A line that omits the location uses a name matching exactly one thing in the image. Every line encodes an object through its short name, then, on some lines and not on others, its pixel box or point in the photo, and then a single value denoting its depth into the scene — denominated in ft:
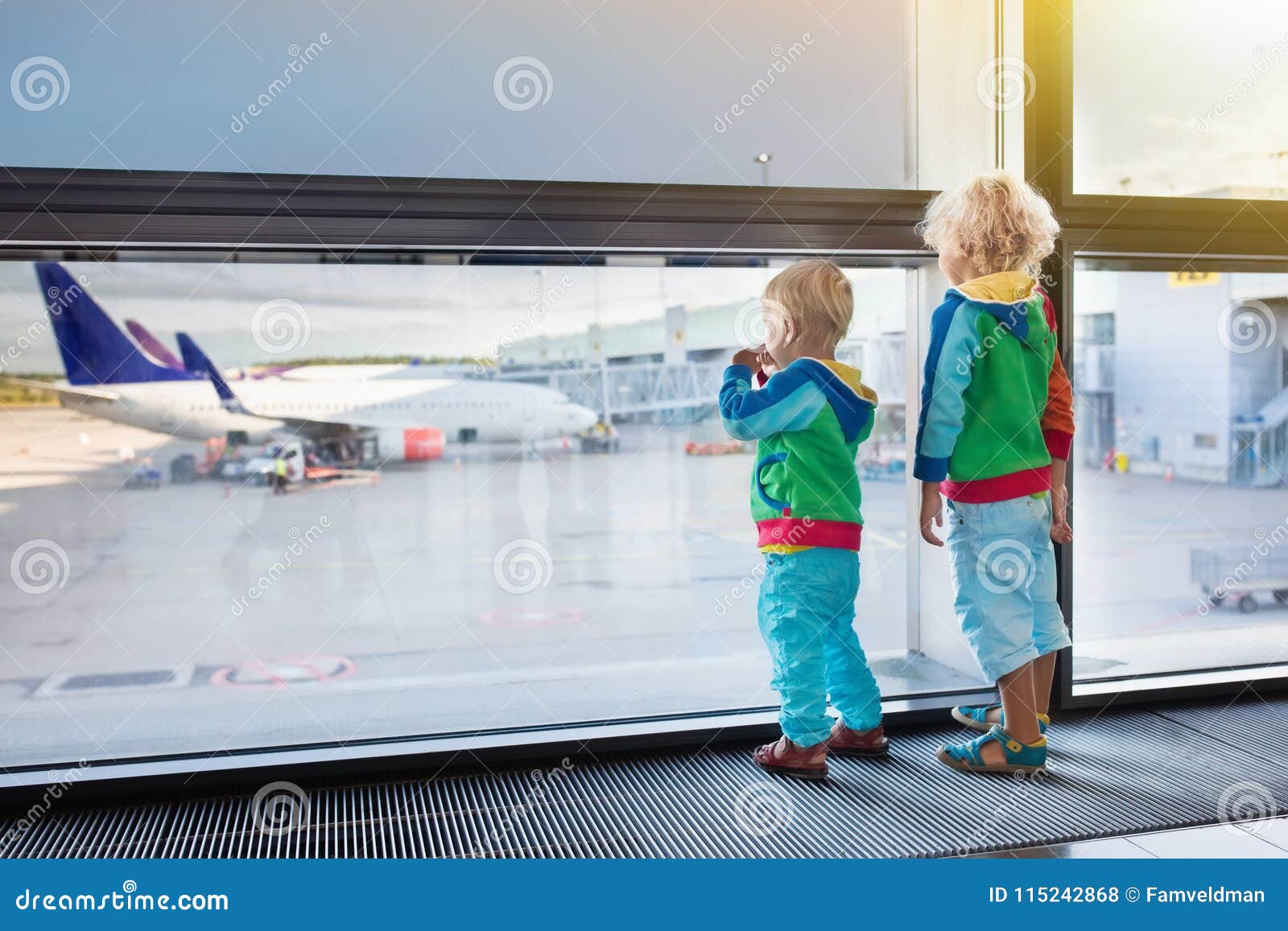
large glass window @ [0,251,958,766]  7.11
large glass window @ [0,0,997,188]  6.49
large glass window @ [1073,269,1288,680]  9.14
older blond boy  6.71
